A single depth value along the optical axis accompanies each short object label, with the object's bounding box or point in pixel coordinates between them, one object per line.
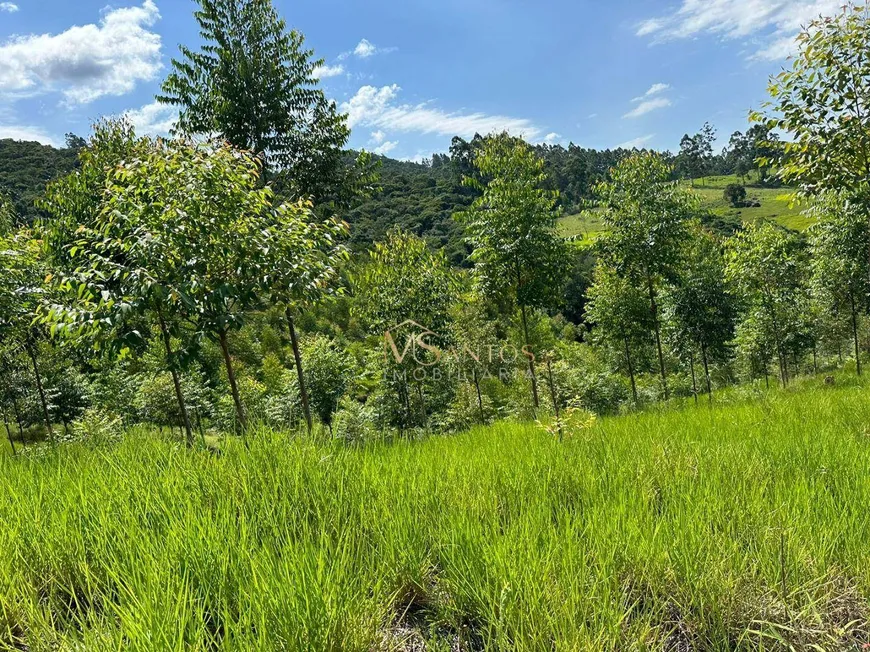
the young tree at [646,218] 13.59
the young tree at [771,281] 17.78
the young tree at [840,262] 15.40
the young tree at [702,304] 18.92
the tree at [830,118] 5.46
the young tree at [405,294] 12.56
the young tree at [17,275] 7.51
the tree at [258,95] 7.11
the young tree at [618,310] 19.70
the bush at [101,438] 3.95
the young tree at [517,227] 10.48
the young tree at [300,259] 4.90
